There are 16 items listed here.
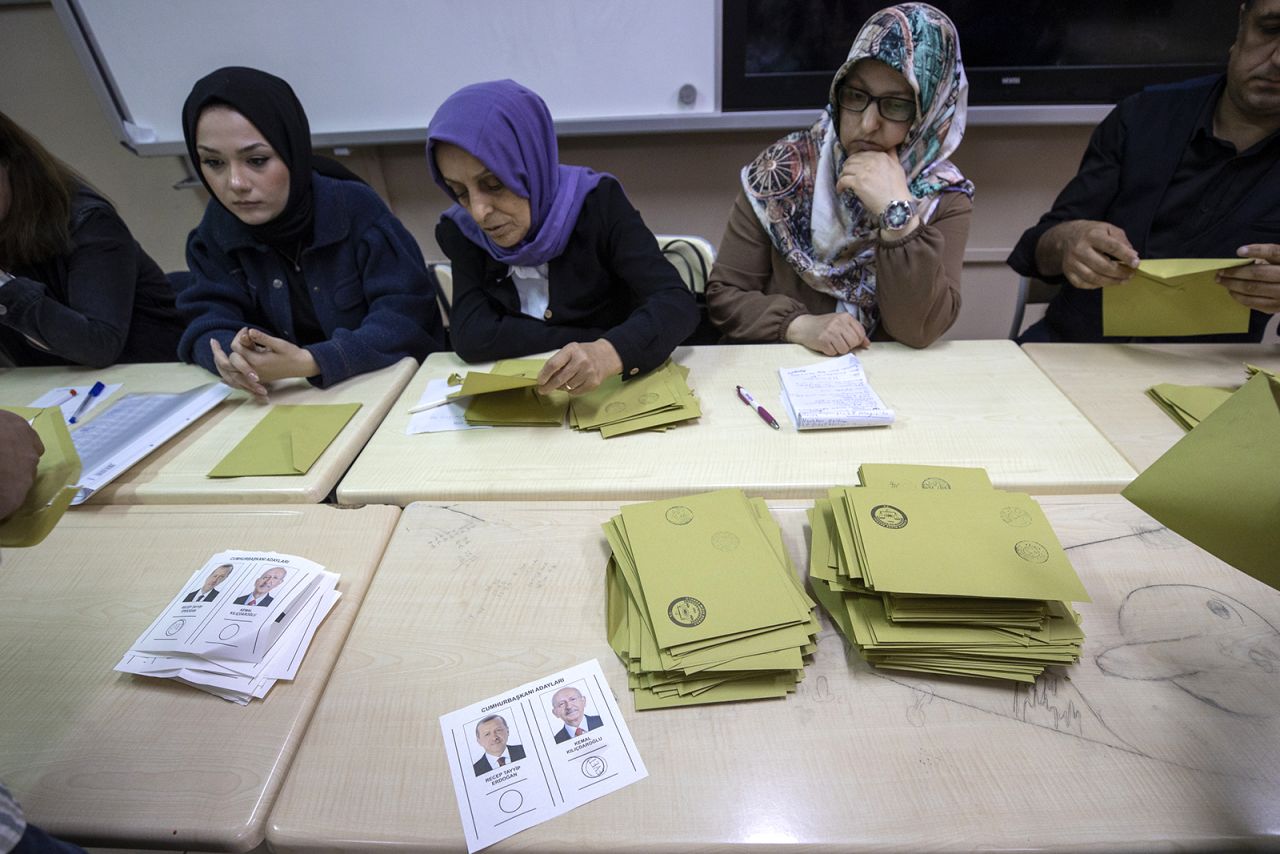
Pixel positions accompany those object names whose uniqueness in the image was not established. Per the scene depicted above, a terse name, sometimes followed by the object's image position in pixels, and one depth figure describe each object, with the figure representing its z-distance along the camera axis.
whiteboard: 2.09
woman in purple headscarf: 1.17
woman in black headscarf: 1.32
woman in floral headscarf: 1.29
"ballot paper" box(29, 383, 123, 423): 1.32
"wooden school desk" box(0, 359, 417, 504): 1.06
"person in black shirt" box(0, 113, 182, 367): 1.43
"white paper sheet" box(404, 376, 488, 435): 1.19
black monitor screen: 2.00
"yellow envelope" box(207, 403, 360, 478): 1.09
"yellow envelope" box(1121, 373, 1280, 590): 0.58
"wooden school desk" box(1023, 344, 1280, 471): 1.06
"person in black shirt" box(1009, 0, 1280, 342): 1.26
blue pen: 1.30
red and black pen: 1.13
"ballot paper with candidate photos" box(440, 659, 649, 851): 0.61
